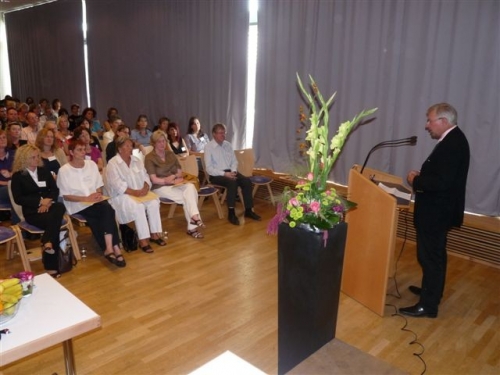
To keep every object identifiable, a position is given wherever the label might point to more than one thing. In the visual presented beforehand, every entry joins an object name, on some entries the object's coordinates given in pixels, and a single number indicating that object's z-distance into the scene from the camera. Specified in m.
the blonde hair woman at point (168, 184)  4.82
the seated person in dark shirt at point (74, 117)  8.11
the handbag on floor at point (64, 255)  3.74
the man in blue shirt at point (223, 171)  5.46
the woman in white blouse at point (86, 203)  4.02
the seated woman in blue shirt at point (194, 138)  6.73
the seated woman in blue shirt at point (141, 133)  6.76
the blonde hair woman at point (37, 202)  3.66
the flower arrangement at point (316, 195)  2.00
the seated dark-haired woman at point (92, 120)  7.53
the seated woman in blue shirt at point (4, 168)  4.40
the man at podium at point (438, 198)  2.84
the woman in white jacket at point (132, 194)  4.34
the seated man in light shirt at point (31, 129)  6.12
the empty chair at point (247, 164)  5.87
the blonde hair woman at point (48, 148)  4.54
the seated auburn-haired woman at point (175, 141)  6.41
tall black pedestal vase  2.06
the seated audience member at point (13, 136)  5.16
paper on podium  3.11
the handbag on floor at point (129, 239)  4.31
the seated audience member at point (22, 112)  7.65
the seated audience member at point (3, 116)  7.44
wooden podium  2.97
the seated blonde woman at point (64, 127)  6.39
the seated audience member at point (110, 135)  6.39
